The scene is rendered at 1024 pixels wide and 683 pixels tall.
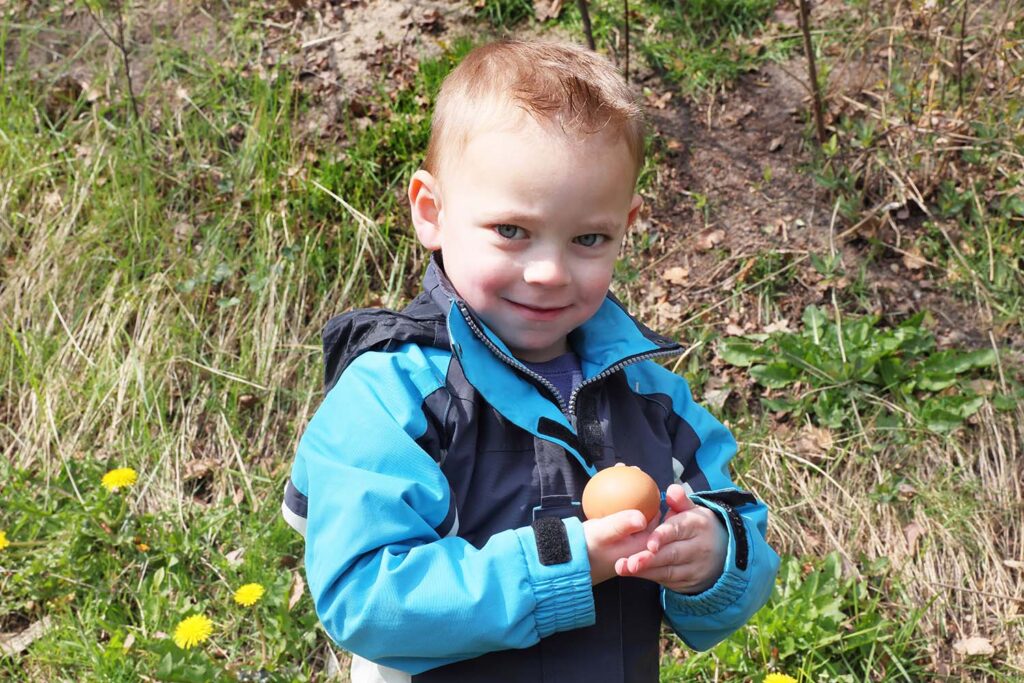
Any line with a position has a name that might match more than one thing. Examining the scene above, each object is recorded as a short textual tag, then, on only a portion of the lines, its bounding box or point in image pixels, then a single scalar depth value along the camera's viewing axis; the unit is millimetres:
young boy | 1761
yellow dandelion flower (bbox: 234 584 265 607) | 2984
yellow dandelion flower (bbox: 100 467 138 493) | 3271
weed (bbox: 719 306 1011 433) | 3609
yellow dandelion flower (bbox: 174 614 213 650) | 2869
